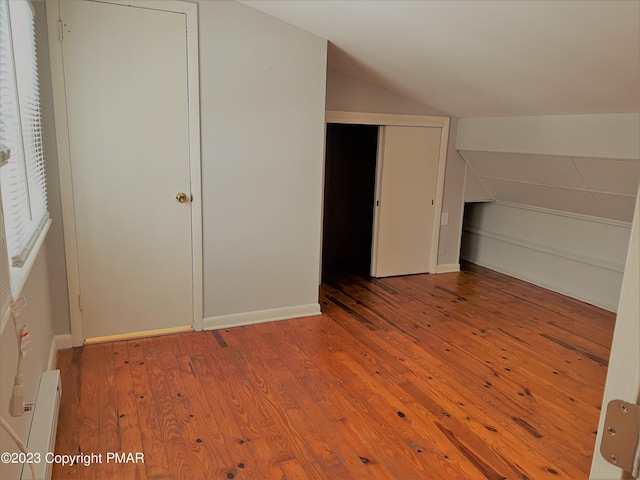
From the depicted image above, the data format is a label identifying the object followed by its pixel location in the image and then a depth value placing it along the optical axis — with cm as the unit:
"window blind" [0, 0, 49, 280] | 178
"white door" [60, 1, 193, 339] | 292
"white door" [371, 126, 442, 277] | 468
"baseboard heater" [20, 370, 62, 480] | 183
